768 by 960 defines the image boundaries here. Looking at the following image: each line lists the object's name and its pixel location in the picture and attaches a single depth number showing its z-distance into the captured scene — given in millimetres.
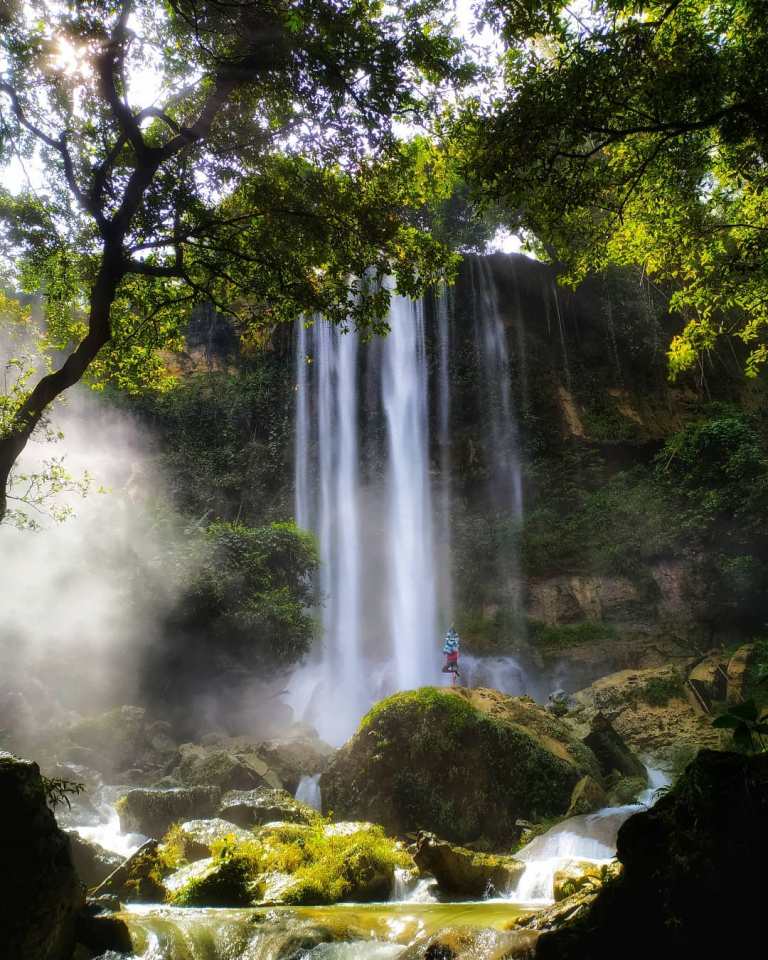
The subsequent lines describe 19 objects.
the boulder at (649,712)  11492
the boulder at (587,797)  7763
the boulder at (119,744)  12953
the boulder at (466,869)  5930
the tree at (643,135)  5371
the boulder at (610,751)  9878
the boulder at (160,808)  8922
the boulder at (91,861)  6316
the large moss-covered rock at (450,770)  8289
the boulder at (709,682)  12867
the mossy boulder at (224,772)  10641
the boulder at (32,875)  3518
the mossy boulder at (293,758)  11836
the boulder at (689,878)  2777
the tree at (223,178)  6008
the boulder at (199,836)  6914
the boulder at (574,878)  4617
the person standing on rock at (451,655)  16312
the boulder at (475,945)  3469
